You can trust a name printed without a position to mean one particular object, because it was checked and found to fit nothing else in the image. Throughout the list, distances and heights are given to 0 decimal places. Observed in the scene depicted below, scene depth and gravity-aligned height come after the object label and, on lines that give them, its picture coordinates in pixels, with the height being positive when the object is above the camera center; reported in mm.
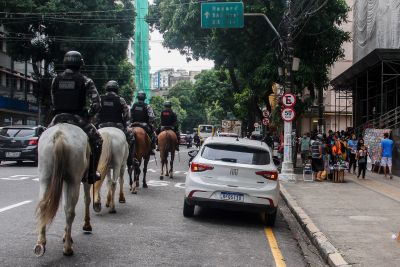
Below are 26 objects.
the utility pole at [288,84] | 19414 +2108
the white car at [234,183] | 9875 -781
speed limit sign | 19528 +973
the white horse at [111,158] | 9766 -369
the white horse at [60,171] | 6336 -407
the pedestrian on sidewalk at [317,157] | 19875 -576
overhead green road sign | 21609 +5038
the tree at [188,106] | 117788 +7439
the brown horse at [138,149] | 13013 -248
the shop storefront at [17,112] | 42750 +2169
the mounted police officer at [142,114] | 13938 +644
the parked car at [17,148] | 21078 -413
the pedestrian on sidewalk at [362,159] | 20384 -643
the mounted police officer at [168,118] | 17172 +689
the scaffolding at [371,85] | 22703 +3319
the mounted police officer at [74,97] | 7238 +552
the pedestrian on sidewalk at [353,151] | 21859 -374
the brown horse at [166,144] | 17172 -147
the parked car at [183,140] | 70000 -52
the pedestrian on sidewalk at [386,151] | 20359 -335
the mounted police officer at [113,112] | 10742 +528
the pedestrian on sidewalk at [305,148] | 24938 -312
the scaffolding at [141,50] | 73125 +12369
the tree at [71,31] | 37156 +7740
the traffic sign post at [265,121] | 35784 +1302
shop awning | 22047 +3548
